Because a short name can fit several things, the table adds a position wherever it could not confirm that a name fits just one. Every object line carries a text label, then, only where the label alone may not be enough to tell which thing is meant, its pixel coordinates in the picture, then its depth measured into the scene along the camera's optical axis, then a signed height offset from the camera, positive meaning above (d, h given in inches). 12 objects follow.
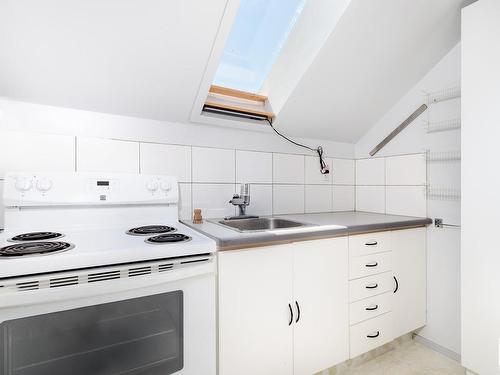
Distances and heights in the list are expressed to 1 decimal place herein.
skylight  62.6 +37.8
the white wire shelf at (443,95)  62.1 +22.9
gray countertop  42.5 -8.2
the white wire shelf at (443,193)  62.1 -1.5
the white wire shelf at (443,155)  61.9 +7.8
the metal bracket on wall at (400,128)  69.8 +17.1
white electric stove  29.2 -13.2
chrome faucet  62.7 -3.2
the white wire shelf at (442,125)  61.8 +15.4
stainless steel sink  63.7 -9.3
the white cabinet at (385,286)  56.1 -23.3
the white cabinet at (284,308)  42.8 -22.2
